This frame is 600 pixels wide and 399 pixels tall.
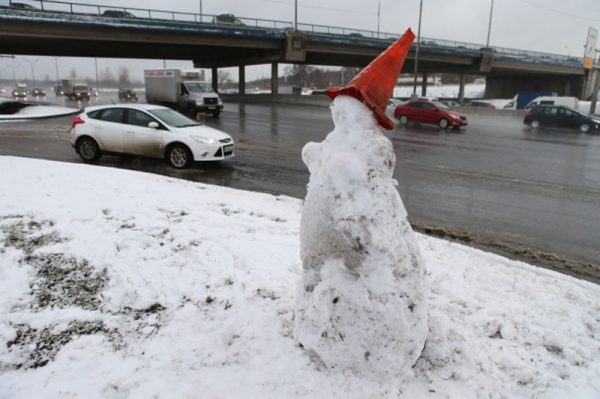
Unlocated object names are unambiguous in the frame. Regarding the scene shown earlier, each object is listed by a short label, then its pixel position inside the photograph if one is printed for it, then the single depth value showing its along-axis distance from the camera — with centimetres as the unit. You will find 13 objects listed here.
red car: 2434
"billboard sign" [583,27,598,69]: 3241
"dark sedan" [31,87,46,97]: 6725
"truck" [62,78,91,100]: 5675
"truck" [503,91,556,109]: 5852
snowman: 285
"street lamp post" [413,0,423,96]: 4055
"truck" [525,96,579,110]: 4225
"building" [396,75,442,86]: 11902
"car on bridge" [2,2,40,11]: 3008
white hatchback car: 1105
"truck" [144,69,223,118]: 2689
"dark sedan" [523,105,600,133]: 2591
